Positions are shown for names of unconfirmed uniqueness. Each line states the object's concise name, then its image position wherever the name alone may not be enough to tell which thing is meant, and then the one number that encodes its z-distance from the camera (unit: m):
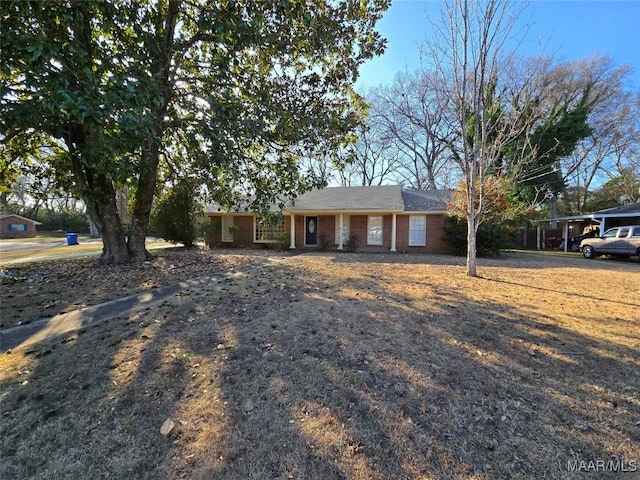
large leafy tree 4.37
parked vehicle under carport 14.01
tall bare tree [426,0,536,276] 7.66
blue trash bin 23.09
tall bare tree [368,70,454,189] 25.92
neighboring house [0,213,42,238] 34.81
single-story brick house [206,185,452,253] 16.41
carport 17.08
